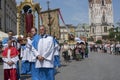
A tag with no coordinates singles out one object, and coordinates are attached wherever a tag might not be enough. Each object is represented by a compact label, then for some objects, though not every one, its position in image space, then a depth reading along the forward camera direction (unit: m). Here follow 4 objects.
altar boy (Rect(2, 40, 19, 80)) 4.09
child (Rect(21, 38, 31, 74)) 5.68
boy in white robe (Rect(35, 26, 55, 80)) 3.31
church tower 55.92
